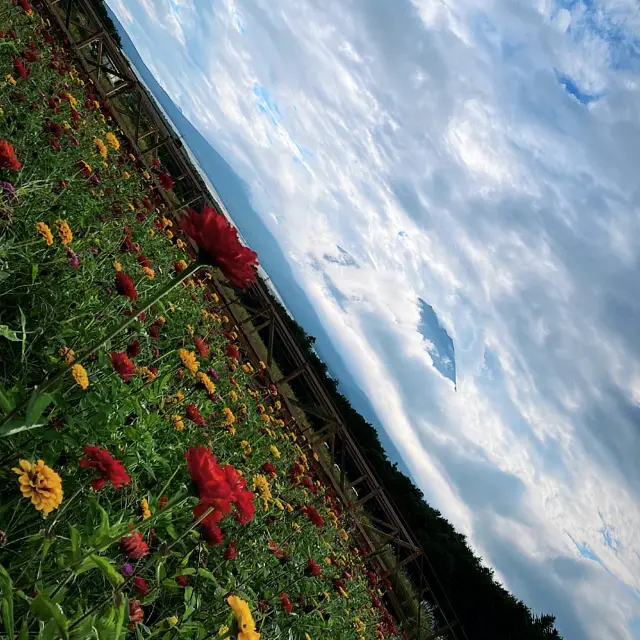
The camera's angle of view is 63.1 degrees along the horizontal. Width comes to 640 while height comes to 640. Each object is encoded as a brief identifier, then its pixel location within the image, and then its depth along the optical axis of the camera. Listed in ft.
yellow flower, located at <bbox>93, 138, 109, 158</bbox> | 12.73
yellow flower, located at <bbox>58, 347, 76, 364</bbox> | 6.27
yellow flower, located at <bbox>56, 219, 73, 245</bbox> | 8.05
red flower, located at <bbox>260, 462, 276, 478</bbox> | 13.09
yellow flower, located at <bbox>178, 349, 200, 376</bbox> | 8.82
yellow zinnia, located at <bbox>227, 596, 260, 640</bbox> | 4.11
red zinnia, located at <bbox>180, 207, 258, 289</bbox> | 3.97
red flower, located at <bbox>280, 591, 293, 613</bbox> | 8.29
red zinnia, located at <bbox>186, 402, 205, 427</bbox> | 8.87
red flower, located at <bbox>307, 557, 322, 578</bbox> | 9.39
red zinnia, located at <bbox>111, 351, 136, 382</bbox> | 6.20
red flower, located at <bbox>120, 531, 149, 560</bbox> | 4.34
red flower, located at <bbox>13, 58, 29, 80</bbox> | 10.91
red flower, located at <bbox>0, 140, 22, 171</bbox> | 6.40
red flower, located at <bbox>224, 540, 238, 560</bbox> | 7.78
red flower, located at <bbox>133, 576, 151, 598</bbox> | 5.20
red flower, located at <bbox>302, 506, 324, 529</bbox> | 10.97
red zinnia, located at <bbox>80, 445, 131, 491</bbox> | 4.44
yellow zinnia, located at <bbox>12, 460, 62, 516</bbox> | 3.81
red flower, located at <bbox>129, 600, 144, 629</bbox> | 4.37
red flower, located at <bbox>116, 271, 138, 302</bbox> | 7.02
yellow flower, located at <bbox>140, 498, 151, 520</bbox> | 5.86
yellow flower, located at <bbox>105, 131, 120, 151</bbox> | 13.98
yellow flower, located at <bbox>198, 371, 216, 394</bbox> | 9.96
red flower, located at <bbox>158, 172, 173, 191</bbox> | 15.96
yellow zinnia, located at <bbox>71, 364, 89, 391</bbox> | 5.45
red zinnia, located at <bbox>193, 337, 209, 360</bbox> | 10.39
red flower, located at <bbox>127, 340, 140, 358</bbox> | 8.02
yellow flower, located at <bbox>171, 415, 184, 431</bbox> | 8.73
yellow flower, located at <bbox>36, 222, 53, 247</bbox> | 7.50
